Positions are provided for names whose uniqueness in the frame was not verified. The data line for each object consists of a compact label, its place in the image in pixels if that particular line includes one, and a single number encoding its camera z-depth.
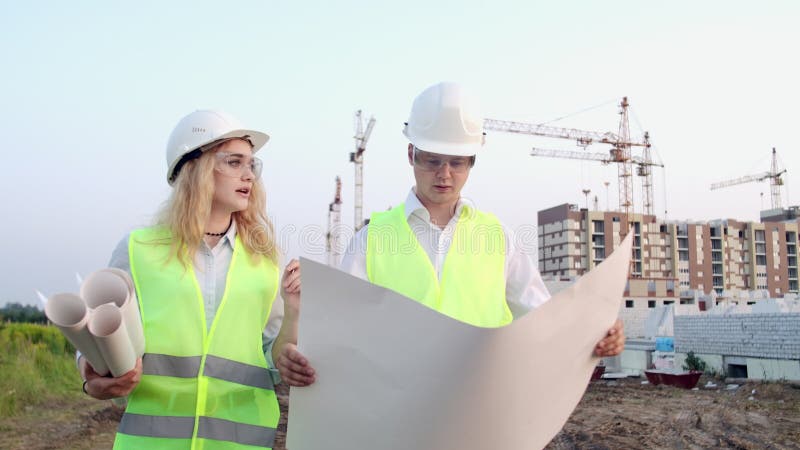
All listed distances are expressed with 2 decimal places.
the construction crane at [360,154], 71.09
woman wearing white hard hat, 2.03
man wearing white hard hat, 2.06
